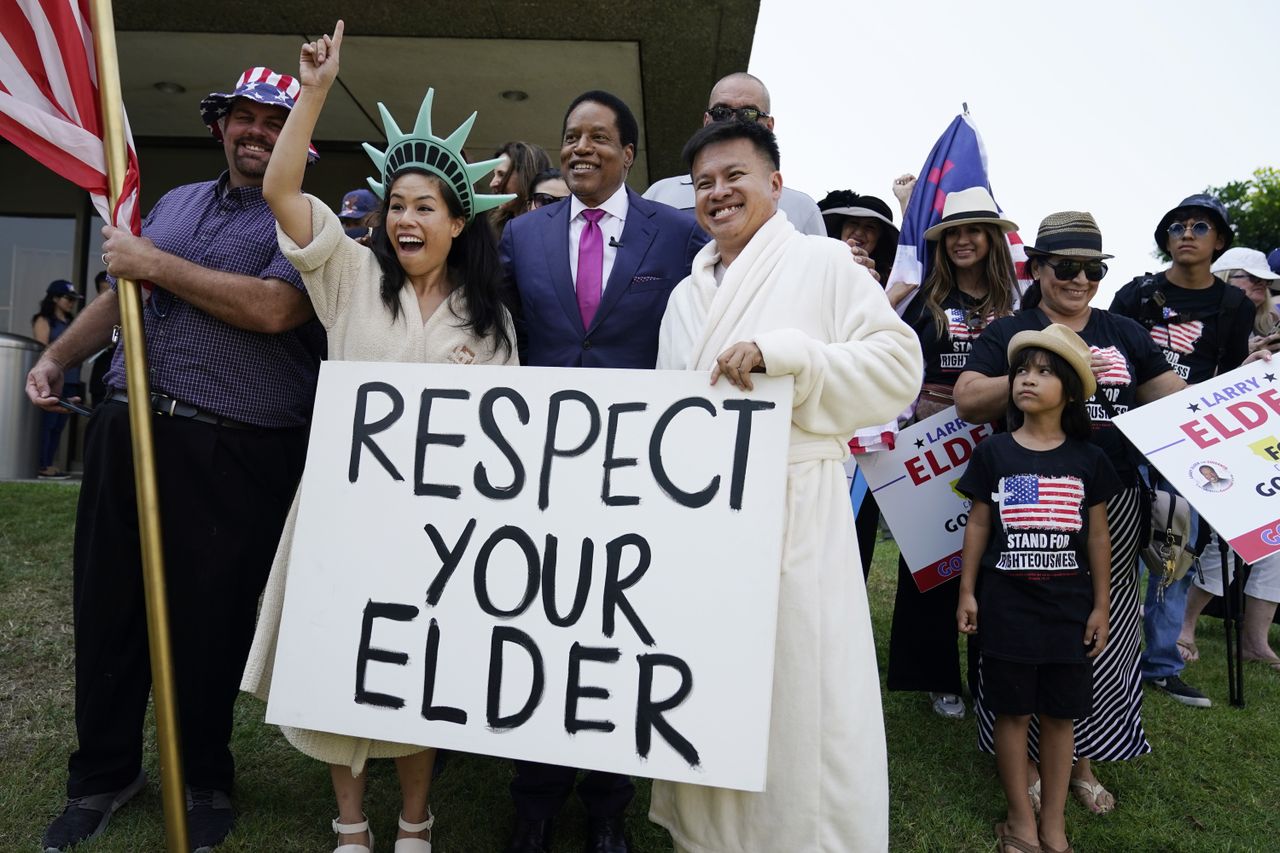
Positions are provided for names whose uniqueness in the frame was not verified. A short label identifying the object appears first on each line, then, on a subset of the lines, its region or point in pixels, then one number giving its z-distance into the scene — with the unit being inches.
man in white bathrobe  87.2
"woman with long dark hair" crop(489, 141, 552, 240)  164.9
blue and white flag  166.4
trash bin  355.3
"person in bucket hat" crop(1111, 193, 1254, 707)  165.2
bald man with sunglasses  150.8
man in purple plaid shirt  111.7
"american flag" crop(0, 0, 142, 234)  97.1
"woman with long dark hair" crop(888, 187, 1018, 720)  150.6
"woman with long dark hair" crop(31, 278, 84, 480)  388.8
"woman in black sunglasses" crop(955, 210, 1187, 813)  128.3
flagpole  95.1
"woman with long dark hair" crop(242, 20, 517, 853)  99.9
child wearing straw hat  114.0
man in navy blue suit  112.2
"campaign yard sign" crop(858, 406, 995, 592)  147.8
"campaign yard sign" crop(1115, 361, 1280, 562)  125.1
